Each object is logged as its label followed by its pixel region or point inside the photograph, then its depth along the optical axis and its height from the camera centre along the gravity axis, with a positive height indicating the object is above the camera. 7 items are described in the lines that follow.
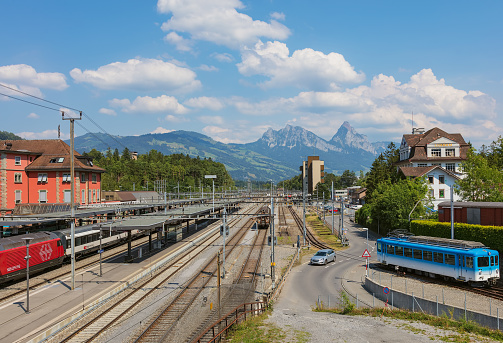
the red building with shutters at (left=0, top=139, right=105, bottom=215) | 57.65 +1.91
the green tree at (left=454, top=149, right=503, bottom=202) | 45.75 -0.02
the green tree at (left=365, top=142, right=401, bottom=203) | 76.72 +2.58
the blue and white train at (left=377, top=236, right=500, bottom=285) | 28.08 -6.42
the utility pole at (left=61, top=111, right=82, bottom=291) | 28.91 -0.60
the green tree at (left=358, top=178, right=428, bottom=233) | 48.50 -2.80
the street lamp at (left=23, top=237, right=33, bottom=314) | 23.33 -7.84
